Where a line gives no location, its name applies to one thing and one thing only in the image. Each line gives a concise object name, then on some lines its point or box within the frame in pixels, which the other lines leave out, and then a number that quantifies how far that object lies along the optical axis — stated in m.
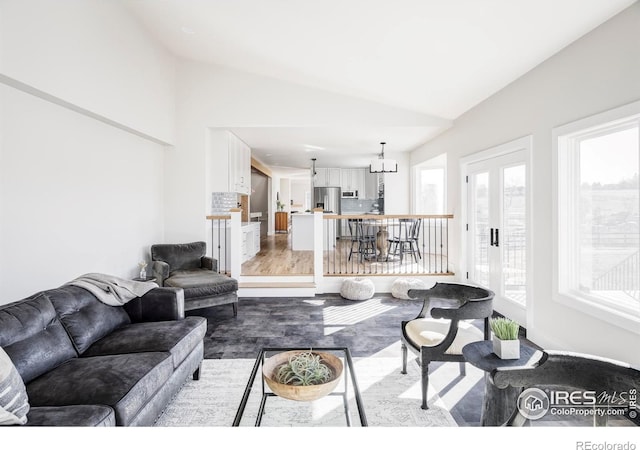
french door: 3.88
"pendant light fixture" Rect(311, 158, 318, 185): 10.21
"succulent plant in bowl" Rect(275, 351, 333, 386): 1.78
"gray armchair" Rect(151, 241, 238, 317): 4.06
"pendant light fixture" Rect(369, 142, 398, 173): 6.93
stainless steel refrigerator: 11.07
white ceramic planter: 1.82
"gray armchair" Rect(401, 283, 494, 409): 2.31
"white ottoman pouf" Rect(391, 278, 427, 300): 5.03
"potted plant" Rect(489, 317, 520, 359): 1.83
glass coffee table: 1.92
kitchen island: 8.46
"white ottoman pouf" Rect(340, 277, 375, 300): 4.94
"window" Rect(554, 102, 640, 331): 2.54
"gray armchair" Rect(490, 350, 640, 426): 1.41
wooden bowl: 1.71
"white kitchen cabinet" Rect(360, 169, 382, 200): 10.73
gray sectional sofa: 1.66
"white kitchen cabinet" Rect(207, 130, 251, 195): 5.82
